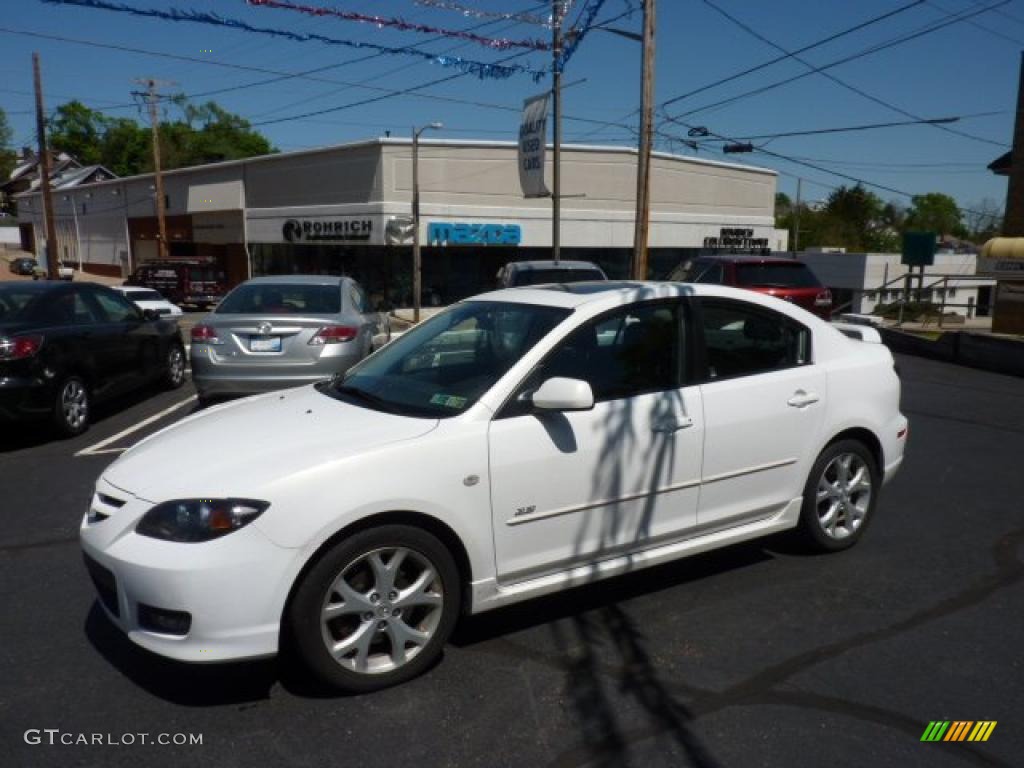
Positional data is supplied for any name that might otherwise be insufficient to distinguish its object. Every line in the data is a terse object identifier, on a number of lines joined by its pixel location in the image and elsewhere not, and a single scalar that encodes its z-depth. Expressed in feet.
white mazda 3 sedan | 10.16
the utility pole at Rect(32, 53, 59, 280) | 103.19
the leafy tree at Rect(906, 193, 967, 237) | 350.43
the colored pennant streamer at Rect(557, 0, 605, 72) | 59.36
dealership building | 103.71
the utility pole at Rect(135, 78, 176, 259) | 129.49
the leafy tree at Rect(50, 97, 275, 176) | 316.60
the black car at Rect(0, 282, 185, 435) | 24.13
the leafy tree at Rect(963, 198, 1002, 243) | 256.48
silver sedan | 26.04
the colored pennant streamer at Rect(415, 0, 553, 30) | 61.35
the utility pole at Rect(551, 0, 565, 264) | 65.41
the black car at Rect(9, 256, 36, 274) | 170.71
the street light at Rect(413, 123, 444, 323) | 90.22
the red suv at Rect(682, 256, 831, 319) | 41.14
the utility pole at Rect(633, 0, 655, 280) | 54.90
